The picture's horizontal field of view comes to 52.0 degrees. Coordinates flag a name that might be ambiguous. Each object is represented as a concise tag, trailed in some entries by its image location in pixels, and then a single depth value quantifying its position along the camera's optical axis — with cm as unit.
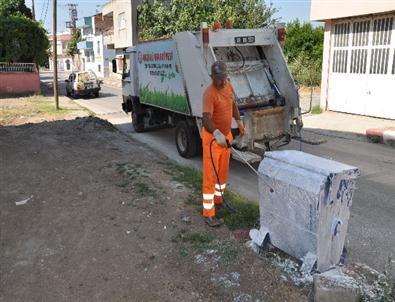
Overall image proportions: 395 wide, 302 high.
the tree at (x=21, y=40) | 2472
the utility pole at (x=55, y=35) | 1883
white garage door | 1201
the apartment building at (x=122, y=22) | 3319
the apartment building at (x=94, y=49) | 4766
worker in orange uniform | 462
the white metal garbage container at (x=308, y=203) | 331
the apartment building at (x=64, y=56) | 8315
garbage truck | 735
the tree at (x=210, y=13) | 2188
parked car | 2325
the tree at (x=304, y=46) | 2291
